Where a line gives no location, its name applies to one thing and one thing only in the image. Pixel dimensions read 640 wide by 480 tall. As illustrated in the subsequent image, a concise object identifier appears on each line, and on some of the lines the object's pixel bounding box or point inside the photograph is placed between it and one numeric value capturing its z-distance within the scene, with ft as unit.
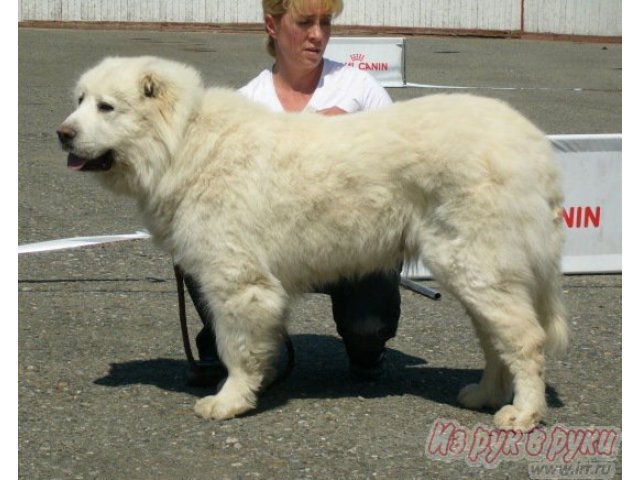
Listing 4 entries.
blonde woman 18.58
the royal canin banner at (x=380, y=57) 56.70
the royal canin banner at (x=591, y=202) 25.30
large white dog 16.12
